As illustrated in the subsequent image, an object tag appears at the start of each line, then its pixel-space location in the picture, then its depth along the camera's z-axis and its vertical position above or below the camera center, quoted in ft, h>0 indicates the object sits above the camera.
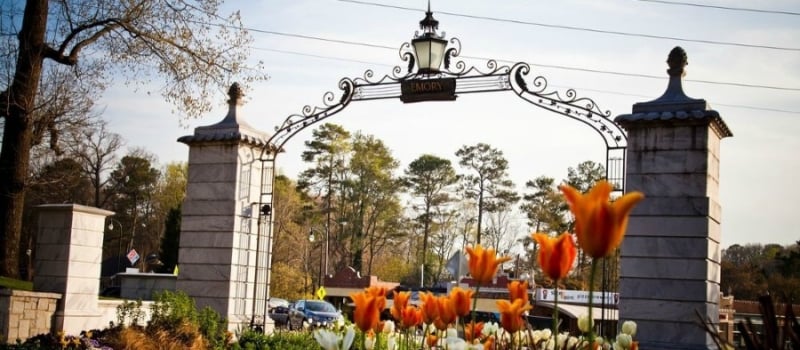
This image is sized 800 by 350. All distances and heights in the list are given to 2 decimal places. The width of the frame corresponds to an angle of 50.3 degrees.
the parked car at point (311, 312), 92.27 -6.11
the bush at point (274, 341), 37.22 -3.80
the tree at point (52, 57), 45.44 +11.00
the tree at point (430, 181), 166.50 +16.34
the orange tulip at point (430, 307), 11.71 -0.58
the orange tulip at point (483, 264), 10.80 +0.05
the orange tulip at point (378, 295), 11.43 -0.45
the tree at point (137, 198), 170.91 +10.27
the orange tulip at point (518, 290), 11.63 -0.28
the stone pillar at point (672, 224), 34.96 +2.29
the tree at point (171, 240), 139.85 +1.75
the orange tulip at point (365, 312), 10.52 -0.62
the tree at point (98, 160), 152.46 +15.75
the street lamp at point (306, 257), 148.05 +0.05
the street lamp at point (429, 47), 42.27 +10.83
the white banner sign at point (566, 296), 109.62 -3.02
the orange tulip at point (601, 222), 6.52 +0.40
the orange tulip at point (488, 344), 10.74 -0.97
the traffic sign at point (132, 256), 111.84 -0.96
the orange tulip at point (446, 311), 11.34 -0.60
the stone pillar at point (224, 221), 45.06 +1.74
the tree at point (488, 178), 164.45 +17.34
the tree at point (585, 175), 152.67 +17.66
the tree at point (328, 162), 160.04 +18.25
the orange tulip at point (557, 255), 8.10 +0.16
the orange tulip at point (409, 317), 12.99 -0.81
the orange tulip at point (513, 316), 11.02 -0.60
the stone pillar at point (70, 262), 40.78 -0.80
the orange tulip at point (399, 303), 13.18 -0.61
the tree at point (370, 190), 163.02 +13.70
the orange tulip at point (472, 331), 11.12 -0.94
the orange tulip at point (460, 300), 11.18 -0.44
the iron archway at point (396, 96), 39.86 +8.08
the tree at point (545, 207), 153.69 +11.77
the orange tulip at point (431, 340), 12.94 -1.14
